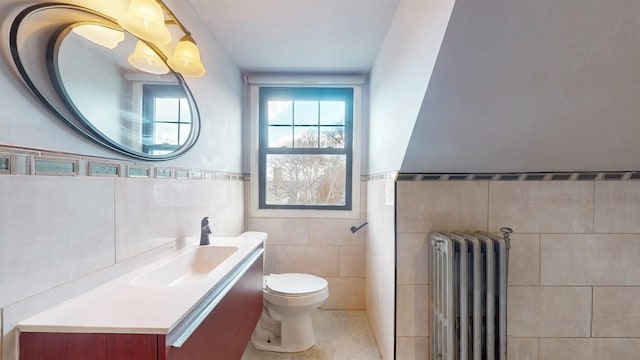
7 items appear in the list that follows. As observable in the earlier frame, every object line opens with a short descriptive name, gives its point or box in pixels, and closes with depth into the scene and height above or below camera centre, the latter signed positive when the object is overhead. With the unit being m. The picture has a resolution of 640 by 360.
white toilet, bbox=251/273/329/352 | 1.81 -0.91
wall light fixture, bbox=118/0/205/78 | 0.98 +0.53
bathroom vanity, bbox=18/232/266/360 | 0.69 -0.39
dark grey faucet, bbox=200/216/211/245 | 1.55 -0.31
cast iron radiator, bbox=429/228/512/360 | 1.38 -0.58
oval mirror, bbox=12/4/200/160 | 0.76 +0.31
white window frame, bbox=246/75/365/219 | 2.46 +0.24
